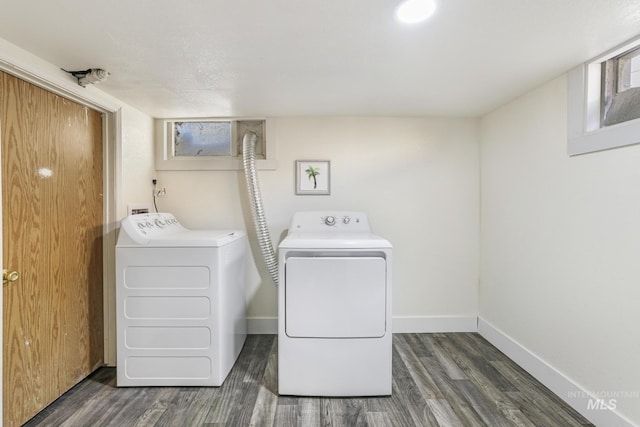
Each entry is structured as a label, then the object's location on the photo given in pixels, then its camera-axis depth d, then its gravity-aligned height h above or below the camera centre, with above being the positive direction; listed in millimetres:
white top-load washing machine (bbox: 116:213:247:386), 1890 -651
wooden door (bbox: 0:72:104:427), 1501 -218
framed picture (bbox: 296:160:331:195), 2682 +271
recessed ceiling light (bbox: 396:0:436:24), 1156 +789
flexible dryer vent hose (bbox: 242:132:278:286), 2514 -24
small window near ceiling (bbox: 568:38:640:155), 1528 +598
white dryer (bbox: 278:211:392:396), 1787 -677
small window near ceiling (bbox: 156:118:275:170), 2672 +587
